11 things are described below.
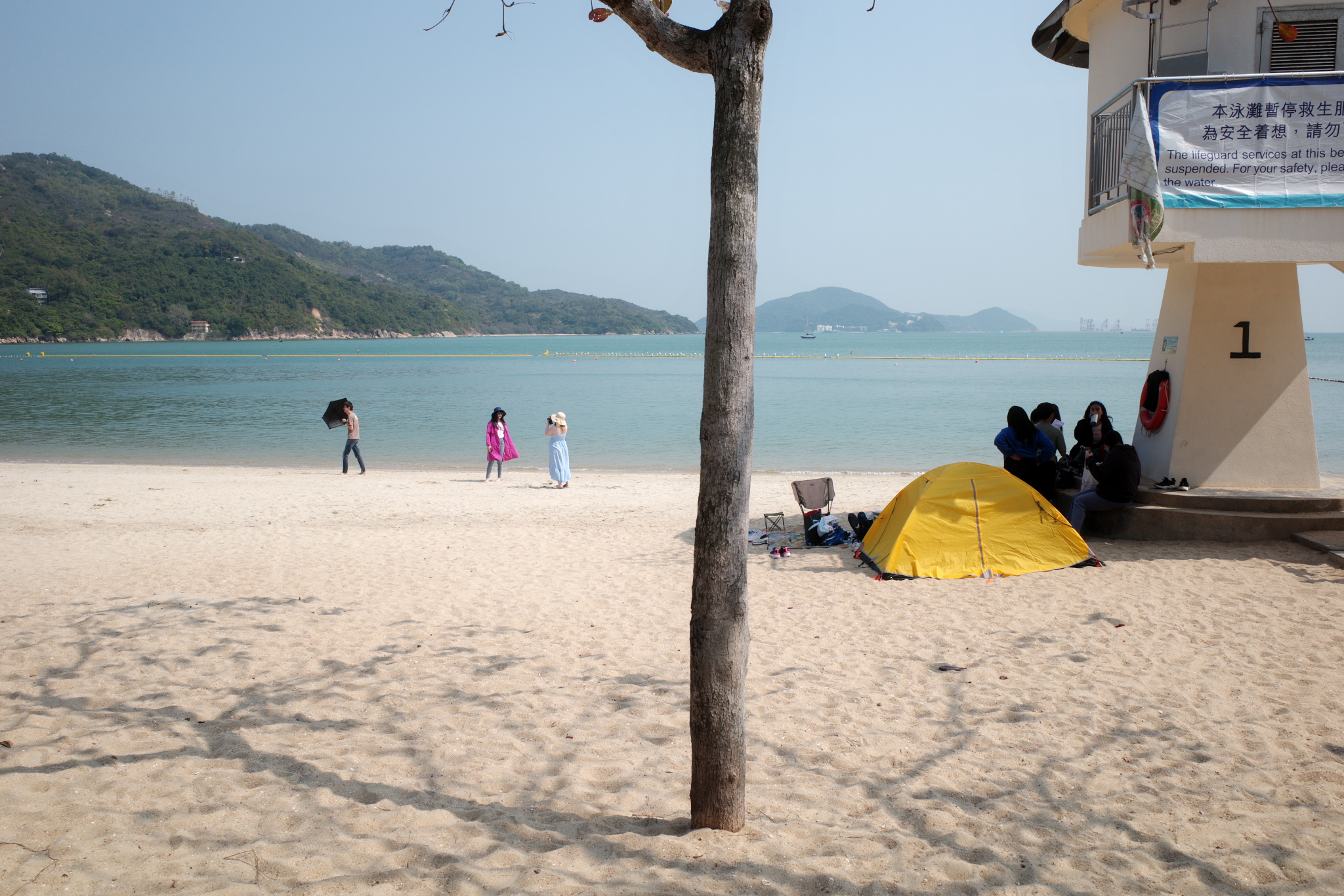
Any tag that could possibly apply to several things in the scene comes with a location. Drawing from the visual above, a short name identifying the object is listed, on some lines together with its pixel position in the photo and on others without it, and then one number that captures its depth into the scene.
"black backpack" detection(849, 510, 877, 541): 8.82
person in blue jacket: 8.45
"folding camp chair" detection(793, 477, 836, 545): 9.31
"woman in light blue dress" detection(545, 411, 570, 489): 14.34
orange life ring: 9.01
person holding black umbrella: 16.16
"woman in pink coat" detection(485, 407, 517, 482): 15.46
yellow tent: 7.52
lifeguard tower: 7.46
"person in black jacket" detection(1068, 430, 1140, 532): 8.11
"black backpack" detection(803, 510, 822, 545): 8.90
